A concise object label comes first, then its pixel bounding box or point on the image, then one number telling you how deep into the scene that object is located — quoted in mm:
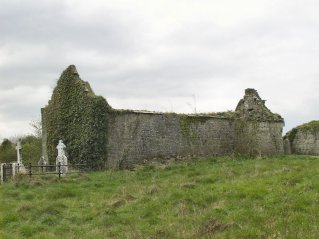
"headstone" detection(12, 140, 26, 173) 24197
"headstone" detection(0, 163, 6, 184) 22916
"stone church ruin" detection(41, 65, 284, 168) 26859
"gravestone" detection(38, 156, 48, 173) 28772
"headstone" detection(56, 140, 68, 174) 25180
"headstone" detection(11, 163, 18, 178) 22919
